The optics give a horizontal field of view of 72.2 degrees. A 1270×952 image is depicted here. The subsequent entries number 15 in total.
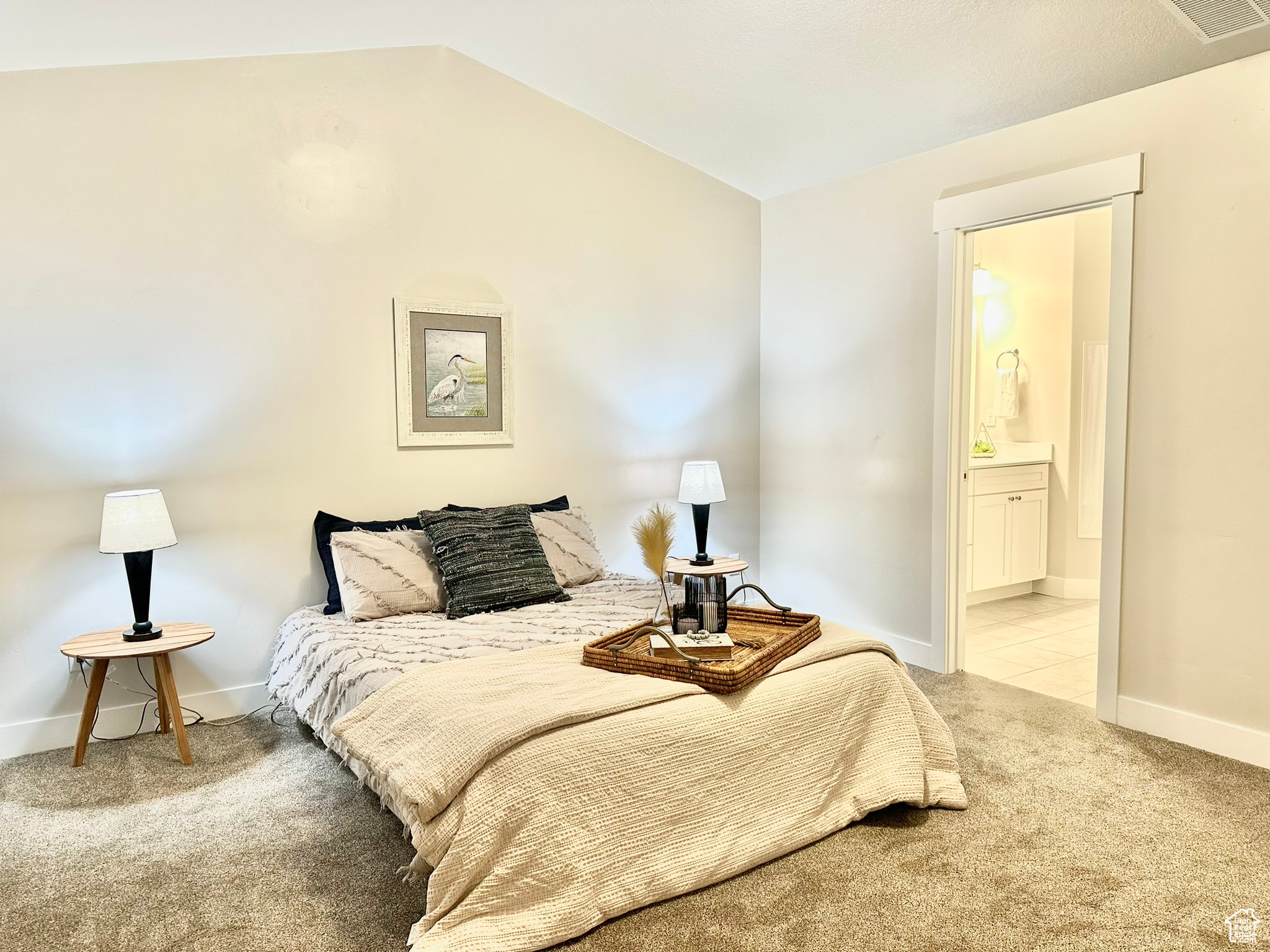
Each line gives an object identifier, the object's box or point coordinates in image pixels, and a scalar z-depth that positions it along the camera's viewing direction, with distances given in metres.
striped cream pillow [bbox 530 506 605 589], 3.81
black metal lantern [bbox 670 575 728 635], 2.63
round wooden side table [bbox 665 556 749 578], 4.21
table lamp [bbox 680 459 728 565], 4.30
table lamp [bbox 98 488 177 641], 3.02
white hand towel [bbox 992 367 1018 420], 5.70
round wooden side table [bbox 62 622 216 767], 2.95
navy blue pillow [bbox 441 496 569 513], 4.13
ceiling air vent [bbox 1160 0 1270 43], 2.60
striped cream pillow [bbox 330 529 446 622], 3.34
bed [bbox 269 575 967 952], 2.00
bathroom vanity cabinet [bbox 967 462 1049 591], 5.23
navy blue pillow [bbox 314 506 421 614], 3.59
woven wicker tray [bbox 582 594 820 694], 2.36
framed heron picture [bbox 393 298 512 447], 3.89
